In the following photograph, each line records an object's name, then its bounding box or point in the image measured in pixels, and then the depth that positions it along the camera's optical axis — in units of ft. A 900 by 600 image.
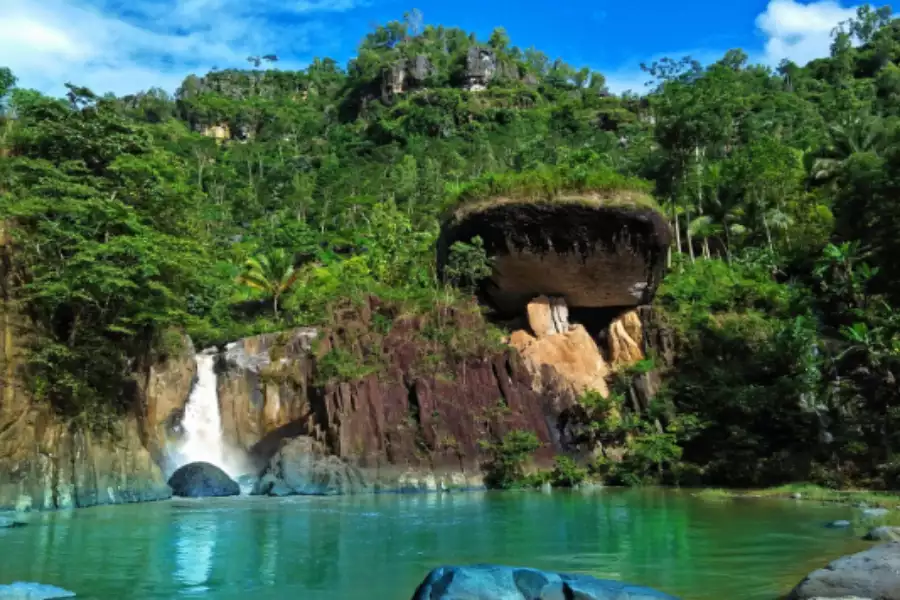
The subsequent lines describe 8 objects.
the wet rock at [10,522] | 43.04
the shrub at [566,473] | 70.38
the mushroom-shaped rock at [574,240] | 80.87
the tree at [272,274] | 109.70
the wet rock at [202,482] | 66.28
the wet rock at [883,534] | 30.30
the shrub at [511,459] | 70.95
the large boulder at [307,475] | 66.44
